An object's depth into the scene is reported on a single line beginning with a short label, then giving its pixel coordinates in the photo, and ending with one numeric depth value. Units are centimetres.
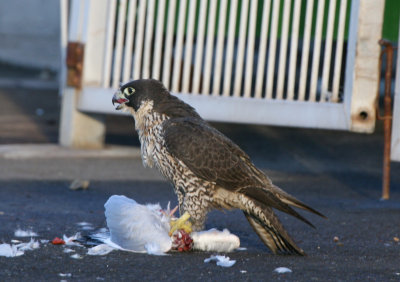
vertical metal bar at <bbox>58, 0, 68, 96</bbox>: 1869
